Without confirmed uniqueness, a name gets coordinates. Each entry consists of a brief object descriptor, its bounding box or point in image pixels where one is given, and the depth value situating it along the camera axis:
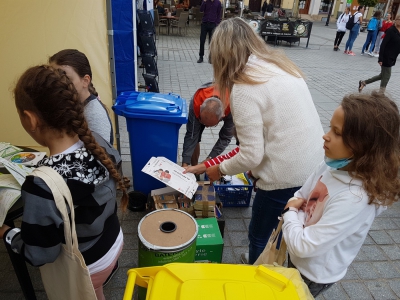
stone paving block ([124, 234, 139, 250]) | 2.62
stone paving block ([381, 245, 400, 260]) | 2.74
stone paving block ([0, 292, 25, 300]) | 2.09
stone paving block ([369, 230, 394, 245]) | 2.92
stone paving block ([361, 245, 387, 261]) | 2.71
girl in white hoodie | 1.18
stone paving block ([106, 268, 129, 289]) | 2.25
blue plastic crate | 3.09
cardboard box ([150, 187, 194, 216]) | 2.59
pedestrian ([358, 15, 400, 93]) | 7.01
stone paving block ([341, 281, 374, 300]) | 2.31
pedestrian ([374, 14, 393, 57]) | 12.08
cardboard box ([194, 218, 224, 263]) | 2.15
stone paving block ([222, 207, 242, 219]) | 3.12
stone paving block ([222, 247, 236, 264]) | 2.58
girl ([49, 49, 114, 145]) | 2.03
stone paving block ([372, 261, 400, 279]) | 2.53
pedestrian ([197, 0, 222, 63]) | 9.16
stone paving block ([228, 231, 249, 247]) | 2.77
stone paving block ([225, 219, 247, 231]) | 2.96
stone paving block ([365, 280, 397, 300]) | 2.33
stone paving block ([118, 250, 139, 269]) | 2.44
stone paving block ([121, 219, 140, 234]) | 2.82
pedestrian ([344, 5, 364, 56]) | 12.42
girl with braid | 1.15
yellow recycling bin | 1.05
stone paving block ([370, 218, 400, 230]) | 3.13
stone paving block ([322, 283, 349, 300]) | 2.29
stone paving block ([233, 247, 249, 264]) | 2.63
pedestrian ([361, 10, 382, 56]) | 12.48
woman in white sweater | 1.61
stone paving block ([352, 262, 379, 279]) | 2.52
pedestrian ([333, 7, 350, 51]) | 12.56
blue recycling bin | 2.60
